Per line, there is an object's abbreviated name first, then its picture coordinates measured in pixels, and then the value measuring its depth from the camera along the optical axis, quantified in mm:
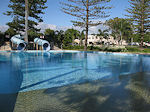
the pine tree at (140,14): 21531
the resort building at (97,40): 59512
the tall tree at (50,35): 27162
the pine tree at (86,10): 20672
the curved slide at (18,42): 19095
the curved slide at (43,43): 20516
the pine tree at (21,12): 24109
